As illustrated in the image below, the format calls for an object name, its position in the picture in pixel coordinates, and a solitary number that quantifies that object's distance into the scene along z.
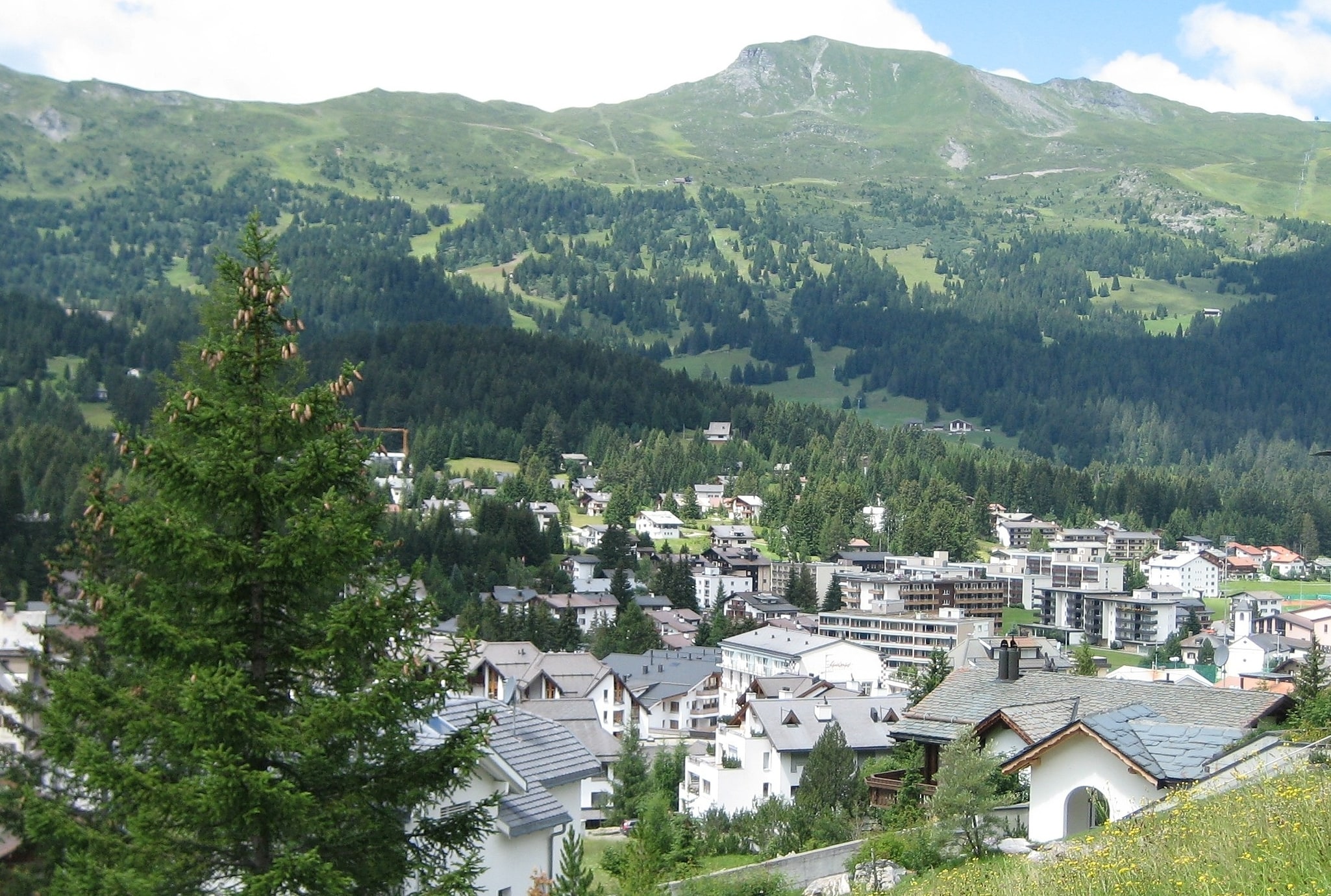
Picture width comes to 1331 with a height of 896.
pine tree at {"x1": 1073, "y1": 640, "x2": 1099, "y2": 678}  76.81
